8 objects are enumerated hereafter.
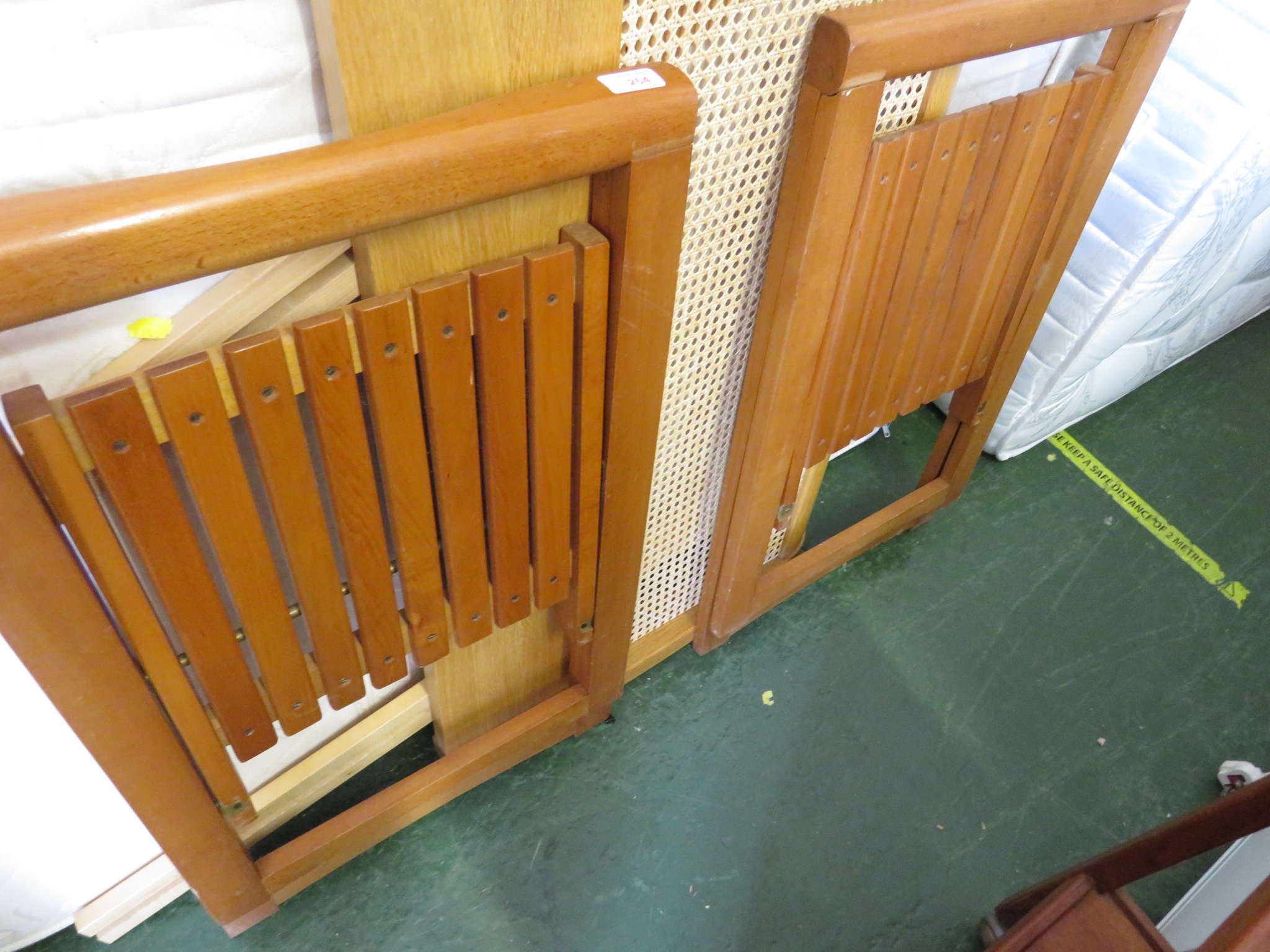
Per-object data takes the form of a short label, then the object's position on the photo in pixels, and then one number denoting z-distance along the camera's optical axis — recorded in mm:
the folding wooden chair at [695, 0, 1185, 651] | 944
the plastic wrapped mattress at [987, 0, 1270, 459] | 1532
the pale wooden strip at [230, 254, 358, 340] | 781
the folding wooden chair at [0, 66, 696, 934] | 636
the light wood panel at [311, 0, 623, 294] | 656
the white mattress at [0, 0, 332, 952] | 586
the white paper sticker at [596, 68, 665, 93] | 767
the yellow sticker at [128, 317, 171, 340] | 712
